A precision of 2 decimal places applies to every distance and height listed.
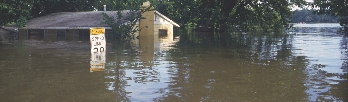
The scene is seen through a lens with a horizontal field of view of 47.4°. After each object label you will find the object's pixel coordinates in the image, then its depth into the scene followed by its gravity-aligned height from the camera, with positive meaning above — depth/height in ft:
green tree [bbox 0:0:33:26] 119.96 +7.55
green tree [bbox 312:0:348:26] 86.17 +6.81
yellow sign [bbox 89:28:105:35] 55.74 +0.54
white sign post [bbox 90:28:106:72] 49.18 -1.72
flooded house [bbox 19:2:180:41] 134.82 +3.54
